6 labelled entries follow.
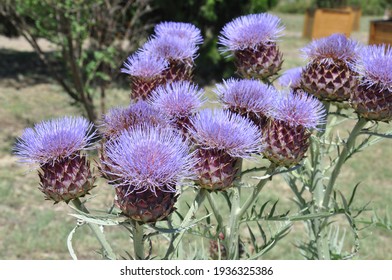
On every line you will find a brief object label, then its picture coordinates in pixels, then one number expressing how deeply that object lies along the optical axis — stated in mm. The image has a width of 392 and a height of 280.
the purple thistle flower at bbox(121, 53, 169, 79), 1364
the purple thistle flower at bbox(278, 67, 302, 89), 1586
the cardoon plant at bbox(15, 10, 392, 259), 998
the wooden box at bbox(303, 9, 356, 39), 10195
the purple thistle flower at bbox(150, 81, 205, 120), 1201
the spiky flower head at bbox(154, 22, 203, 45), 1476
